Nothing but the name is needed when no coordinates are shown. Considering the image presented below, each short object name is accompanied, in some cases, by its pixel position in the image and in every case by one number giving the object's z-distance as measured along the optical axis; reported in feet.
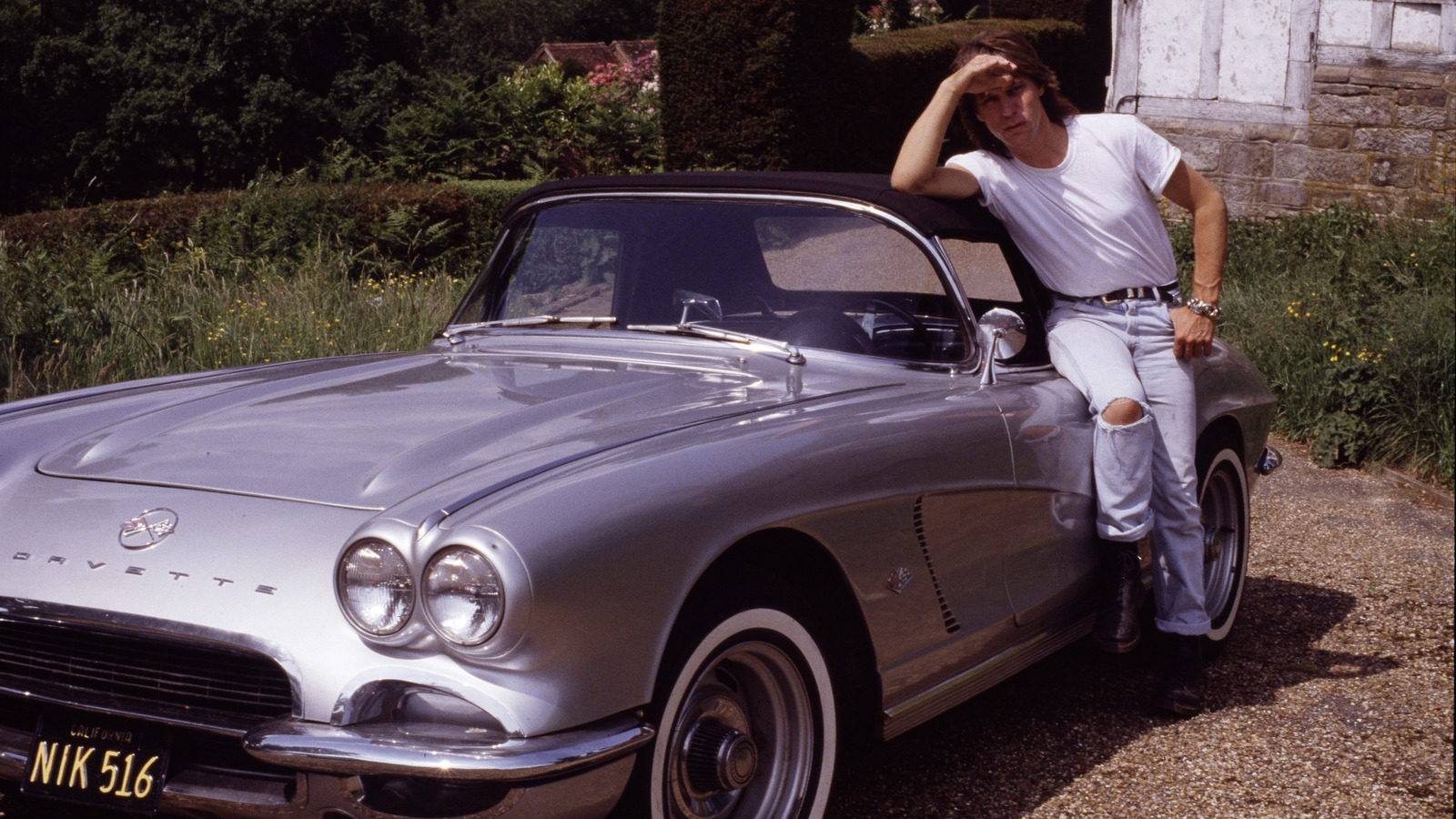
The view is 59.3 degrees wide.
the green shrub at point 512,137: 52.54
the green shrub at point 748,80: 46.16
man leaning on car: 11.55
